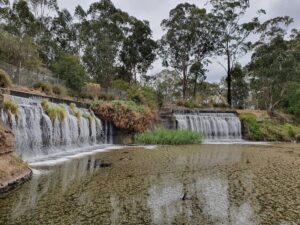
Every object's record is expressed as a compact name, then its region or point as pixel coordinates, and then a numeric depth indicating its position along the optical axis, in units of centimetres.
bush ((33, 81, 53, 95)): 1354
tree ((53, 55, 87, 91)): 1729
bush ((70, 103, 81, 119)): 1189
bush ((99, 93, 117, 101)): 1712
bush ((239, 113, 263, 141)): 1798
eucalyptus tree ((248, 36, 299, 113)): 2494
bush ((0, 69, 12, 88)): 992
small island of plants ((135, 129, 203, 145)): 1386
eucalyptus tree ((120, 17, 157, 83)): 2943
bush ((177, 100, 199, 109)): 2198
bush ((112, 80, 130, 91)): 2411
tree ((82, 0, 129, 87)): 2830
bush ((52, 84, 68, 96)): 1425
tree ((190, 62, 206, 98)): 2871
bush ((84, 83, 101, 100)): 1686
